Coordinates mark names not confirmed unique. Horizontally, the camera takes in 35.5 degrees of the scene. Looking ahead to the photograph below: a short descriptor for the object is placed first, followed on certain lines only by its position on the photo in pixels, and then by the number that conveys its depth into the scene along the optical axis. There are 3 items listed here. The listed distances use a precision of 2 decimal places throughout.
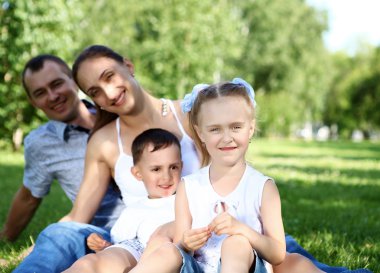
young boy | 3.78
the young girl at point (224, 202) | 2.97
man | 4.98
